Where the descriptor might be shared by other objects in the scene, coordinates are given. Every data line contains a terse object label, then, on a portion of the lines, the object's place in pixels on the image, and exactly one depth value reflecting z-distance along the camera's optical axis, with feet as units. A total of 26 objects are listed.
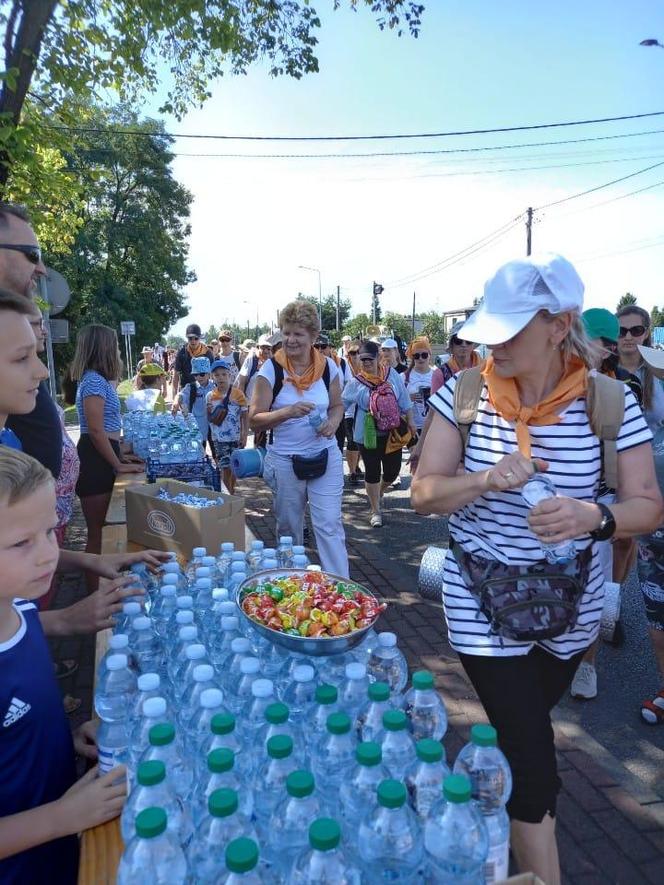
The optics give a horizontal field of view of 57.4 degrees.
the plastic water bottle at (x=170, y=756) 4.20
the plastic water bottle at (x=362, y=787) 3.99
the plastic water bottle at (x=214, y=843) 3.77
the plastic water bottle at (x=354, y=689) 5.47
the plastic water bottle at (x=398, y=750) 4.54
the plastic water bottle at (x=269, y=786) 4.27
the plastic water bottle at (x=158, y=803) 3.86
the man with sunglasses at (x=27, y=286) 8.29
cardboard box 10.51
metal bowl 6.05
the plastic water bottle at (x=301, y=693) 5.50
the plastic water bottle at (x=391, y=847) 3.73
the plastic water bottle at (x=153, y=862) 3.59
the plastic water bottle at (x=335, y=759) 4.54
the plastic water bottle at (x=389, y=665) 6.15
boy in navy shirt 4.49
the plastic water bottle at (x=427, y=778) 4.15
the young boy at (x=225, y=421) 24.16
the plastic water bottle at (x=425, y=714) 5.43
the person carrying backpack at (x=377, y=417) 22.65
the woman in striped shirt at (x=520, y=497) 5.76
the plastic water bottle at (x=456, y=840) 3.73
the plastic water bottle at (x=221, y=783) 3.91
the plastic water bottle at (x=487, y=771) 4.45
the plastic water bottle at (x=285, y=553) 9.43
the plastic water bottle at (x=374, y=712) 4.89
